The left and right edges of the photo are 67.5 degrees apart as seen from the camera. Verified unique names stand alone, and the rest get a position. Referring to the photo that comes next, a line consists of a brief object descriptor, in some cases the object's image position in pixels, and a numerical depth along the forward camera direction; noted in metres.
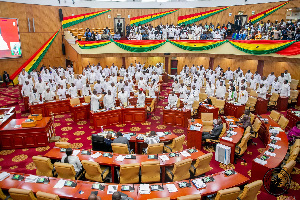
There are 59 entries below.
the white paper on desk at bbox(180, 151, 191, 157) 6.17
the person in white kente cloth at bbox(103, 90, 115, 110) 10.44
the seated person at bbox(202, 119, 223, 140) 7.95
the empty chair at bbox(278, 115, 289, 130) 8.38
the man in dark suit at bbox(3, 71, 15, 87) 16.75
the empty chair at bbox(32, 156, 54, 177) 5.56
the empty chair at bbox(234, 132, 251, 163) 7.12
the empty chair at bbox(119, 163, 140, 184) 5.32
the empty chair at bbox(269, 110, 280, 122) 8.95
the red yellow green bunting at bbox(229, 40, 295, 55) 13.27
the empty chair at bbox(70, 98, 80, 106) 10.45
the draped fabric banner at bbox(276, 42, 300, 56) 12.49
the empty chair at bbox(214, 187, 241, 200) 4.46
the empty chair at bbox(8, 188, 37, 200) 4.46
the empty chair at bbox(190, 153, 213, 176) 5.75
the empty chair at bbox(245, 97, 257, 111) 11.13
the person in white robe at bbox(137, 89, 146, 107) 10.78
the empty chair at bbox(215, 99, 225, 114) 10.82
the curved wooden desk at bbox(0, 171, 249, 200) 4.63
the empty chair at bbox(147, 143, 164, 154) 6.40
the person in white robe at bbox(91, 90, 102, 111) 10.08
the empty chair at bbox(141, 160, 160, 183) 5.41
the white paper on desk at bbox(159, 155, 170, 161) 5.98
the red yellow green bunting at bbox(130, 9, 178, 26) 21.83
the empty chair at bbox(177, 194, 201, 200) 4.23
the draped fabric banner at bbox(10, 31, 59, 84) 17.60
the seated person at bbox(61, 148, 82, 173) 5.64
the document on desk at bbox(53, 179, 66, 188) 4.92
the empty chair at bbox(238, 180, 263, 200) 4.61
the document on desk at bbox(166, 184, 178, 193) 4.80
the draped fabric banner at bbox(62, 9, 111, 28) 19.62
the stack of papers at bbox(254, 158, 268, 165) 5.86
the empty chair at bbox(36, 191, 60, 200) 4.29
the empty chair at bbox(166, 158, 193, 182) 5.46
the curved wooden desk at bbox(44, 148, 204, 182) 5.79
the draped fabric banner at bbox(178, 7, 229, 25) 20.83
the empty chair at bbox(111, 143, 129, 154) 6.34
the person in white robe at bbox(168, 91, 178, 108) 10.46
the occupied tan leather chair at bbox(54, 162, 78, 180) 5.32
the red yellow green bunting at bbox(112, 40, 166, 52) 17.75
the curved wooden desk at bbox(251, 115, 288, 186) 5.80
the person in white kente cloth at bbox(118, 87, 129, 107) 10.84
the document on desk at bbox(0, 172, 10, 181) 5.19
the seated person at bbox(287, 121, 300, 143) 7.52
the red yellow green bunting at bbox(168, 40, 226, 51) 16.80
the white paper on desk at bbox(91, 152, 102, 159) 6.12
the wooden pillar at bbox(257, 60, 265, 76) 16.66
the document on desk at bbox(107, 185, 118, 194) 4.72
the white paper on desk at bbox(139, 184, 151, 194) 4.74
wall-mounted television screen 16.22
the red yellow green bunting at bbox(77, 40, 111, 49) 17.25
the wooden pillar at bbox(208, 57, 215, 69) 19.84
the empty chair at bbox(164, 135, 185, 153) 6.84
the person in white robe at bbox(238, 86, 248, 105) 10.60
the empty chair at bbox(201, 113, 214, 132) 8.82
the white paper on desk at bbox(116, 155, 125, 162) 5.93
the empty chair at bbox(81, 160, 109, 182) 5.40
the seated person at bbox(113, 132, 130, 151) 6.68
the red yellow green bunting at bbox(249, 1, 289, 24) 17.06
